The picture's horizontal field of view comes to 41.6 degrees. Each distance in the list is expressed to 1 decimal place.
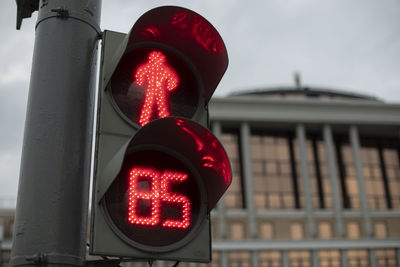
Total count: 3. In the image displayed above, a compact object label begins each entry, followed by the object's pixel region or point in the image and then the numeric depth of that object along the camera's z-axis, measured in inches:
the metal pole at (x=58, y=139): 63.9
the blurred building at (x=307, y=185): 1550.2
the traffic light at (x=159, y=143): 69.2
